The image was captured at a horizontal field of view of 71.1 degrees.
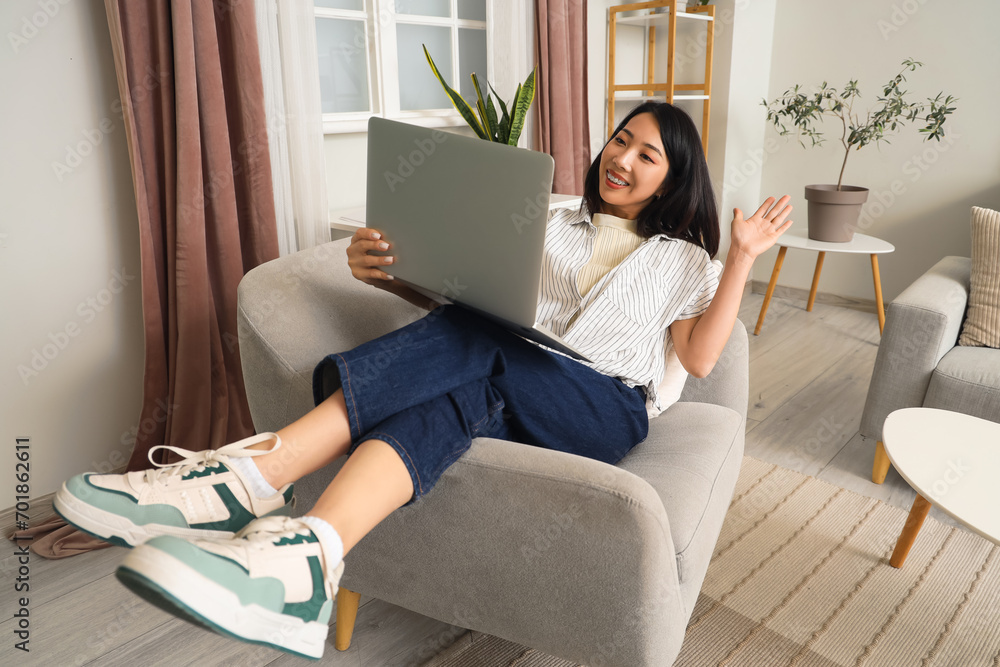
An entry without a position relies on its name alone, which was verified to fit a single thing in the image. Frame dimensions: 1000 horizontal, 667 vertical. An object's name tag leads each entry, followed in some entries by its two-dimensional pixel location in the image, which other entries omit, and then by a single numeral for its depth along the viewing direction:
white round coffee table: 1.17
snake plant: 2.24
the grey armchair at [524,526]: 0.95
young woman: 0.78
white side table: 2.83
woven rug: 1.33
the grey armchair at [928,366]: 1.79
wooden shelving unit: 2.92
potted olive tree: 2.88
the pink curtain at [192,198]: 1.64
